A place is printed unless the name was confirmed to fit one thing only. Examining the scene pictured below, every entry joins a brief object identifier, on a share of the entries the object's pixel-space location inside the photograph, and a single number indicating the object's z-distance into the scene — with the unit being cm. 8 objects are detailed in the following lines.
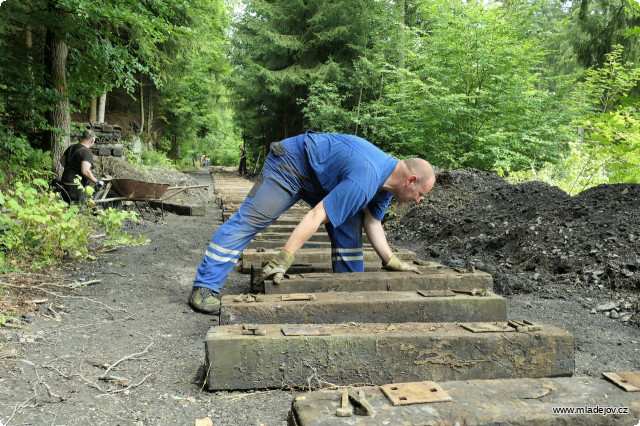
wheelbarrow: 746
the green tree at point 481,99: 1266
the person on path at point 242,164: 2682
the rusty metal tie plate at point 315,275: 333
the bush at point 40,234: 416
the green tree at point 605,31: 1295
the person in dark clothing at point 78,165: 756
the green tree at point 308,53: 1903
